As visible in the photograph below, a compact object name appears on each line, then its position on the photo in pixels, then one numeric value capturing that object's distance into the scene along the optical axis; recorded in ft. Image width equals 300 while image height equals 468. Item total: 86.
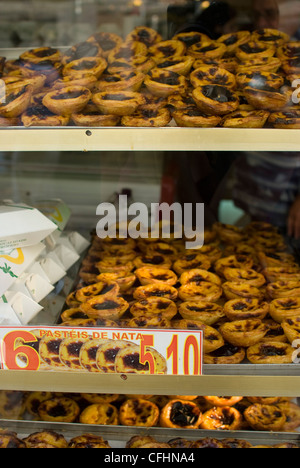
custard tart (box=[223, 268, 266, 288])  4.60
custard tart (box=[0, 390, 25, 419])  4.66
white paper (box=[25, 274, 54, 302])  4.35
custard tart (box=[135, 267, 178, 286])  4.59
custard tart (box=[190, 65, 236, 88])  3.97
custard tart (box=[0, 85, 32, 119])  3.75
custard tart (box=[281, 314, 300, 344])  3.91
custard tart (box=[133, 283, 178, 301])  4.37
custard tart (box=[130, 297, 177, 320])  4.12
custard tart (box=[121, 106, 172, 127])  3.72
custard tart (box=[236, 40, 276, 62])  4.26
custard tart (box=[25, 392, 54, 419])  4.66
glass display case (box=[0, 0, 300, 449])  3.71
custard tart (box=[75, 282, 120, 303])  4.42
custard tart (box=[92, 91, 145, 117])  3.78
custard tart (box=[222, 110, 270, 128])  3.65
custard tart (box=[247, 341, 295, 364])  3.79
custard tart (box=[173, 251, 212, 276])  4.83
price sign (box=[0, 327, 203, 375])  3.72
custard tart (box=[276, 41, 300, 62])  4.25
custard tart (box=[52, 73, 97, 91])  3.99
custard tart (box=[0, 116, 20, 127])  3.76
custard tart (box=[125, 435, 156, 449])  4.24
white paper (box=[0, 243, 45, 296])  4.15
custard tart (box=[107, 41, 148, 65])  4.30
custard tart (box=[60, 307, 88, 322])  4.20
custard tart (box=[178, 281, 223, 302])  4.34
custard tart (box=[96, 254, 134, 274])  4.82
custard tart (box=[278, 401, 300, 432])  4.36
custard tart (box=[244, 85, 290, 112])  3.78
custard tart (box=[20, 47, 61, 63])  4.37
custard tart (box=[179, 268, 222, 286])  4.61
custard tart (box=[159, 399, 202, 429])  4.45
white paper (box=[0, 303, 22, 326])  3.96
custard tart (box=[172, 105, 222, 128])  3.66
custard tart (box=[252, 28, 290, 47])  4.46
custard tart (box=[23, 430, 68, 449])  4.23
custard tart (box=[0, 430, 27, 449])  4.13
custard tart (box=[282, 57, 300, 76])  4.03
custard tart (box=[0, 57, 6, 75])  4.45
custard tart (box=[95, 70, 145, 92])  3.96
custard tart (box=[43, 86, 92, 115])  3.78
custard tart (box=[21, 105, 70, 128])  3.71
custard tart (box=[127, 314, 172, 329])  3.90
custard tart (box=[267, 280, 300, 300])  4.32
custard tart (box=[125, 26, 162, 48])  4.62
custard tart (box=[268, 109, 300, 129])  3.61
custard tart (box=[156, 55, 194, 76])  4.16
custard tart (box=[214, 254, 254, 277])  4.87
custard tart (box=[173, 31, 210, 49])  4.60
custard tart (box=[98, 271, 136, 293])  4.58
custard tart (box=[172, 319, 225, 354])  3.89
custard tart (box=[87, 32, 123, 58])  4.48
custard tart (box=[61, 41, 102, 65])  4.31
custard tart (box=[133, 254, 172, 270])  4.87
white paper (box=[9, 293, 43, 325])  4.08
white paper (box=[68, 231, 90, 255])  5.36
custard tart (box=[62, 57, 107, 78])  4.09
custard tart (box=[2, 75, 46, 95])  3.96
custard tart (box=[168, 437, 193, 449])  4.25
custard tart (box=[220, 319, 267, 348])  3.93
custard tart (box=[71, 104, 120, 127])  3.74
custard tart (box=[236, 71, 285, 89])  3.85
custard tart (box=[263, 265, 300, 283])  4.70
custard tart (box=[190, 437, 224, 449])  4.22
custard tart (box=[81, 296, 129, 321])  4.11
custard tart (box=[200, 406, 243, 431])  4.45
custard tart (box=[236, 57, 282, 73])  4.06
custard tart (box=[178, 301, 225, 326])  4.11
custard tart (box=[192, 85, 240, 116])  3.75
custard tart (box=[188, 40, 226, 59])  4.38
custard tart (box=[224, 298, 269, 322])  4.13
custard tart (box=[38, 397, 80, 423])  4.55
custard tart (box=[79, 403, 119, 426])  4.53
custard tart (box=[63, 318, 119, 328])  3.96
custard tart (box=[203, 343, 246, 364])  3.80
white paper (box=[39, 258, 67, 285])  4.73
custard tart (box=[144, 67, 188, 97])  3.97
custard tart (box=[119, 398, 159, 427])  4.48
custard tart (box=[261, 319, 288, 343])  4.00
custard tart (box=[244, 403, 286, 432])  4.36
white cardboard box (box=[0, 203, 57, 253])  4.17
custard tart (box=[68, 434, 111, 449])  4.25
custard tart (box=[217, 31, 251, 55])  4.48
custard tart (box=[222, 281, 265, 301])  4.40
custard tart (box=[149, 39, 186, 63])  4.37
